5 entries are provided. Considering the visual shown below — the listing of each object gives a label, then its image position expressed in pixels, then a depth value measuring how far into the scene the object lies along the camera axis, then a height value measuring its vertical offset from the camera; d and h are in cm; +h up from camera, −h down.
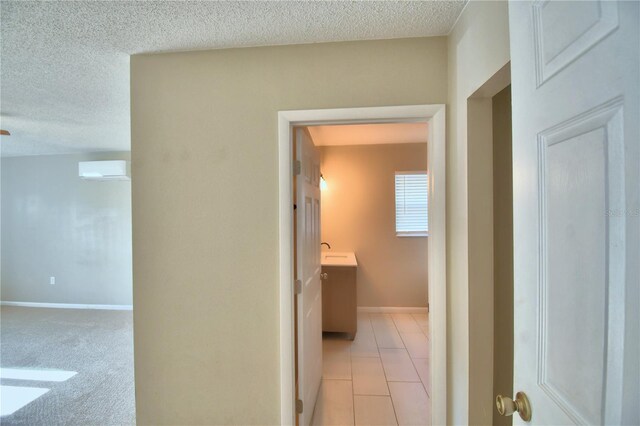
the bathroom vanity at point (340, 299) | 301 -107
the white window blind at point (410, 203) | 389 +9
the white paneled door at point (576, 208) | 42 +0
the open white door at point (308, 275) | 161 -46
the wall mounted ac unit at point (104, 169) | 391 +66
